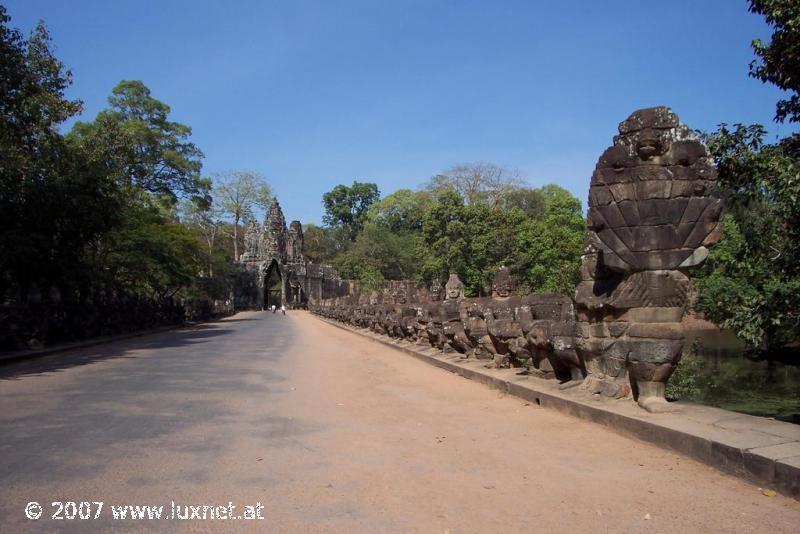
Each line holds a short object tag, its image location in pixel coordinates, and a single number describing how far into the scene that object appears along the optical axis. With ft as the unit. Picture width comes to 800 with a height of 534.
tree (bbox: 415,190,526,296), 128.57
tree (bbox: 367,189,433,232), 226.38
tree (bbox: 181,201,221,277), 197.88
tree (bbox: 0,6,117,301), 53.72
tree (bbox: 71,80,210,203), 137.39
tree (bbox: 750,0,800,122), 25.55
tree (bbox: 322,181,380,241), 299.17
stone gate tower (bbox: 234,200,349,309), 217.77
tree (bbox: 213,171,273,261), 223.51
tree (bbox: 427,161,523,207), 194.70
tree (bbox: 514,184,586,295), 124.58
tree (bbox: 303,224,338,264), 279.90
